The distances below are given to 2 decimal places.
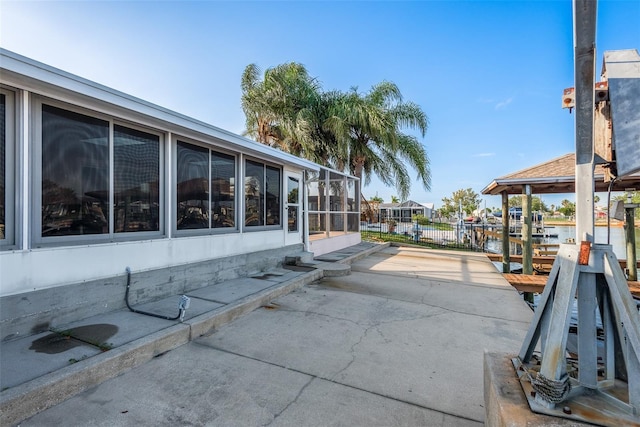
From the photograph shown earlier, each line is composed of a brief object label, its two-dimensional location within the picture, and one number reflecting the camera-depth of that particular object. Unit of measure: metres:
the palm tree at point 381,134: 13.86
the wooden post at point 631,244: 9.26
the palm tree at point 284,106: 14.14
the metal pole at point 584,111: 1.67
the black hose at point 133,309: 3.80
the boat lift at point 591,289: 1.50
